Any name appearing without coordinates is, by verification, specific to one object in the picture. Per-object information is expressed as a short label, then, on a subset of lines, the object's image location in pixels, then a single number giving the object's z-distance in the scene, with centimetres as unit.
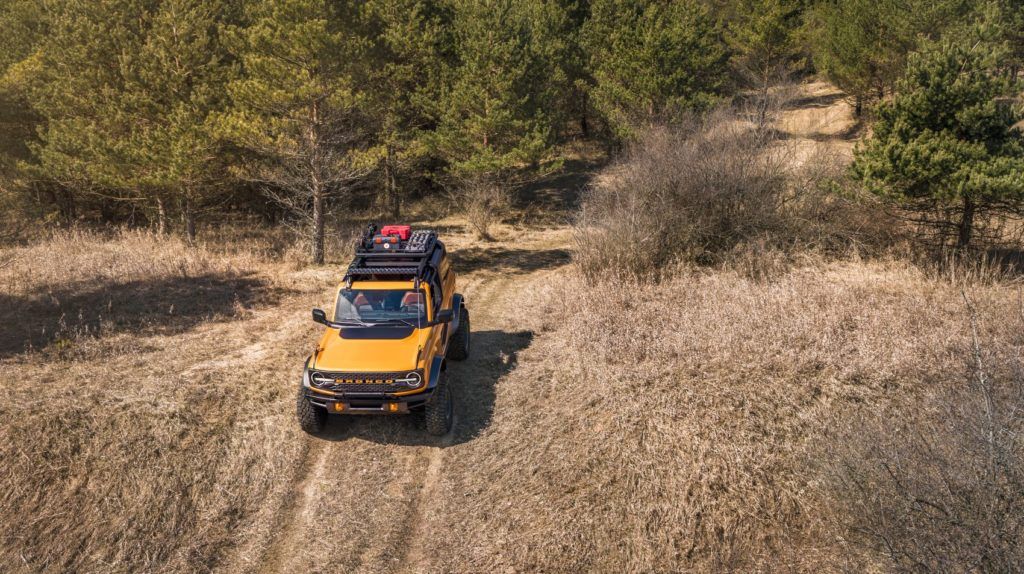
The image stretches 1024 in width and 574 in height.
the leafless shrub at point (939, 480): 556
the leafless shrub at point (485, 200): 2233
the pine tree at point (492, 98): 2141
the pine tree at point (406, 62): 2214
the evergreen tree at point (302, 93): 1512
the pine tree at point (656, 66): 2606
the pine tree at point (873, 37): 2377
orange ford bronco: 775
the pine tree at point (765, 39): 3025
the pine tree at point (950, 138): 1201
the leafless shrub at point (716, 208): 1505
